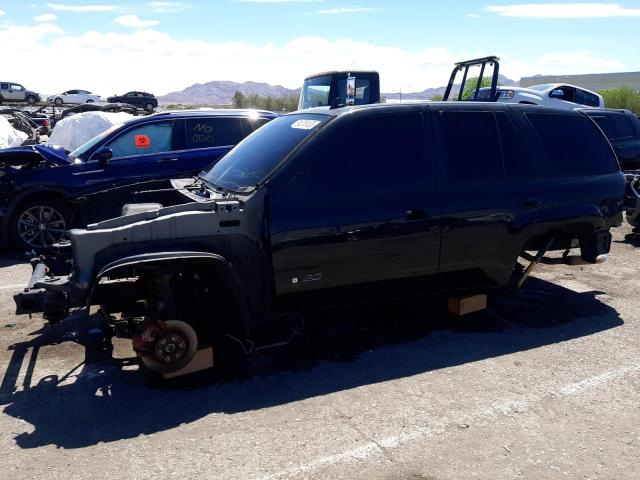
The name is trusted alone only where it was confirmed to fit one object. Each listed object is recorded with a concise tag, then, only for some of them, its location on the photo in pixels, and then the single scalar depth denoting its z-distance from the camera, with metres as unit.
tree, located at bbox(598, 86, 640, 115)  34.91
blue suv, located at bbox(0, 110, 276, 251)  7.61
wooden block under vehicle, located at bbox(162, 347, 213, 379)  4.07
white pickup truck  14.05
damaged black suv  3.90
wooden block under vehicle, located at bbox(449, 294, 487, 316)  5.07
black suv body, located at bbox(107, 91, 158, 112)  44.23
